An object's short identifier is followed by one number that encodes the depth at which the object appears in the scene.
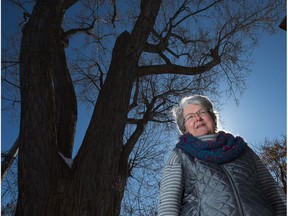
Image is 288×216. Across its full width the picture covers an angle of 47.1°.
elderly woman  1.59
